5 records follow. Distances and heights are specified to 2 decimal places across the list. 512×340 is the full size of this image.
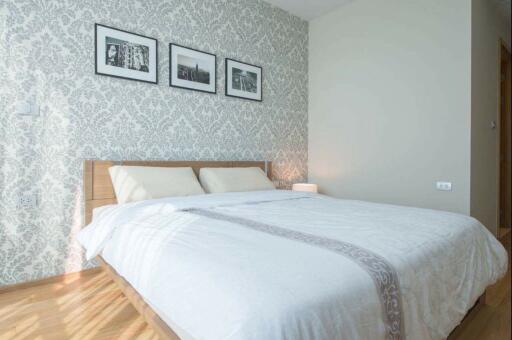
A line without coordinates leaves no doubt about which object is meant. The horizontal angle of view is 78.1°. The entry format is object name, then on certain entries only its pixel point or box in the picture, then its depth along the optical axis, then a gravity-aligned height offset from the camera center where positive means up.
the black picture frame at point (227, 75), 3.33 +1.00
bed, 0.84 -0.33
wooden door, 4.34 +0.29
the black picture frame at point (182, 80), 2.91 +0.96
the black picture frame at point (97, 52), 2.51 +0.94
